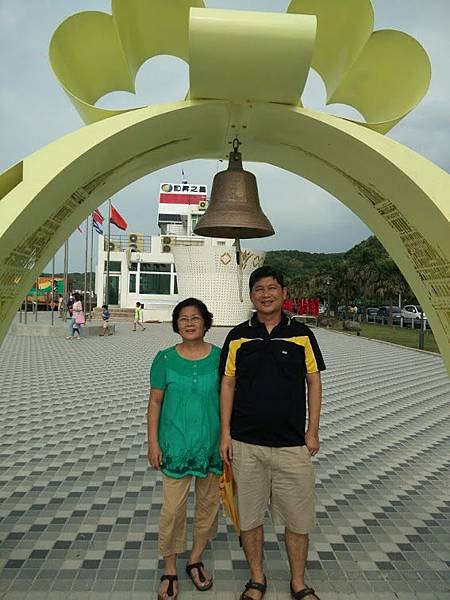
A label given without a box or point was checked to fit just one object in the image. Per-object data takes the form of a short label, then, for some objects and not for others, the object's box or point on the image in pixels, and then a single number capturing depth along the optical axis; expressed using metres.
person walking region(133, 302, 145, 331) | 25.83
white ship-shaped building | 27.80
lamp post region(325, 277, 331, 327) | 38.21
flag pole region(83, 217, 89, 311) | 25.50
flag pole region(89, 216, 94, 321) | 26.53
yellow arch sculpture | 2.57
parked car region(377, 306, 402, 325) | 39.41
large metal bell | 3.38
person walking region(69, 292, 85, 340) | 19.08
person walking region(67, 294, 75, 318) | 34.85
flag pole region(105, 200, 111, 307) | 26.71
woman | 3.03
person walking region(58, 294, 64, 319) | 31.47
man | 2.96
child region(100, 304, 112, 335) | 21.84
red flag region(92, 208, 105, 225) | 24.64
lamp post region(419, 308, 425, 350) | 19.16
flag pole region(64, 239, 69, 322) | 21.77
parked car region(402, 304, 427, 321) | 38.94
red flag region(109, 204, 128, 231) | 27.48
